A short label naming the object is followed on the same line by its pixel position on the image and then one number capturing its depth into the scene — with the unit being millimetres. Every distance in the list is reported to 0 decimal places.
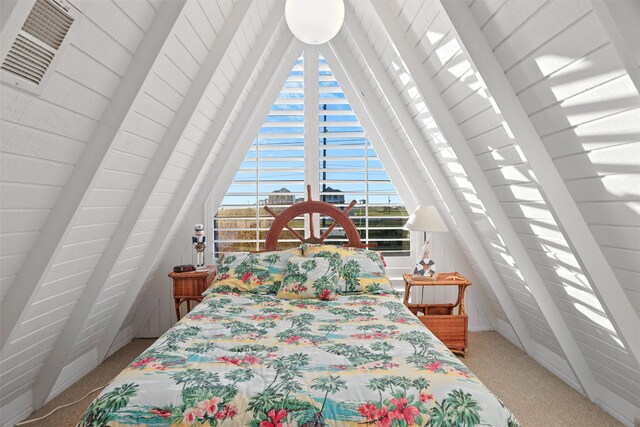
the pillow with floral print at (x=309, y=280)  2750
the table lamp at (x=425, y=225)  3113
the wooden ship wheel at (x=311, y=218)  3607
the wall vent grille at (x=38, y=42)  1157
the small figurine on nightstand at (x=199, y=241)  3377
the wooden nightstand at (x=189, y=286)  3242
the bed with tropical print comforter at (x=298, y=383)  1367
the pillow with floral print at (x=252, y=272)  2898
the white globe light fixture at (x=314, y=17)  1996
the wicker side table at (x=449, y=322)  3127
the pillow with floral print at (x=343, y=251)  3062
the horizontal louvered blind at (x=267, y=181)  3723
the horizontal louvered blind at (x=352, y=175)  3713
